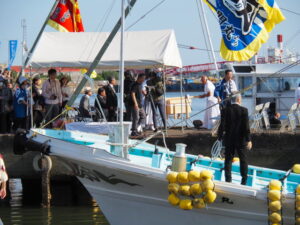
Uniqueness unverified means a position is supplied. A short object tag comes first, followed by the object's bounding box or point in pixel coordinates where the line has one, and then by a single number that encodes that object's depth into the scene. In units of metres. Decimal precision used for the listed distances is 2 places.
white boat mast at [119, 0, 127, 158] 16.34
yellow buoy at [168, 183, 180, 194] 14.85
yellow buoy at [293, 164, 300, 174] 16.59
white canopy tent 23.59
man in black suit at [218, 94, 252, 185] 16.15
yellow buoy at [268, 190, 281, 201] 14.04
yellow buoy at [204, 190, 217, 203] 14.47
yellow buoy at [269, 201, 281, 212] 14.05
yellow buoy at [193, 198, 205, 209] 14.68
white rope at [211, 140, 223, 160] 17.82
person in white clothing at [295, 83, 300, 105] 27.54
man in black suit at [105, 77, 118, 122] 25.02
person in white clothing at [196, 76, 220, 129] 25.13
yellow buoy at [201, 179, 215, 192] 14.48
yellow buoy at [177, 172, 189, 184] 14.74
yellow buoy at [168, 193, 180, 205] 14.95
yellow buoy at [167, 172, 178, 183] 14.89
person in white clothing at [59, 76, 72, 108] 25.06
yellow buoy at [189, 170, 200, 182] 14.62
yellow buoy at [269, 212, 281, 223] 14.09
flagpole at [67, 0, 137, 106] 18.47
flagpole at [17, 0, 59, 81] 24.58
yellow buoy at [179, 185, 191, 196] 14.69
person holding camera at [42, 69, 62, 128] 23.77
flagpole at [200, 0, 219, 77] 27.57
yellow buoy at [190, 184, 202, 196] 14.58
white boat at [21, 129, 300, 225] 14.76
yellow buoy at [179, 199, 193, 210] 14.80
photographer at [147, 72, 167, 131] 24.54
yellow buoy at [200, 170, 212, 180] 14.54
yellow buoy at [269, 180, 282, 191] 14.16
